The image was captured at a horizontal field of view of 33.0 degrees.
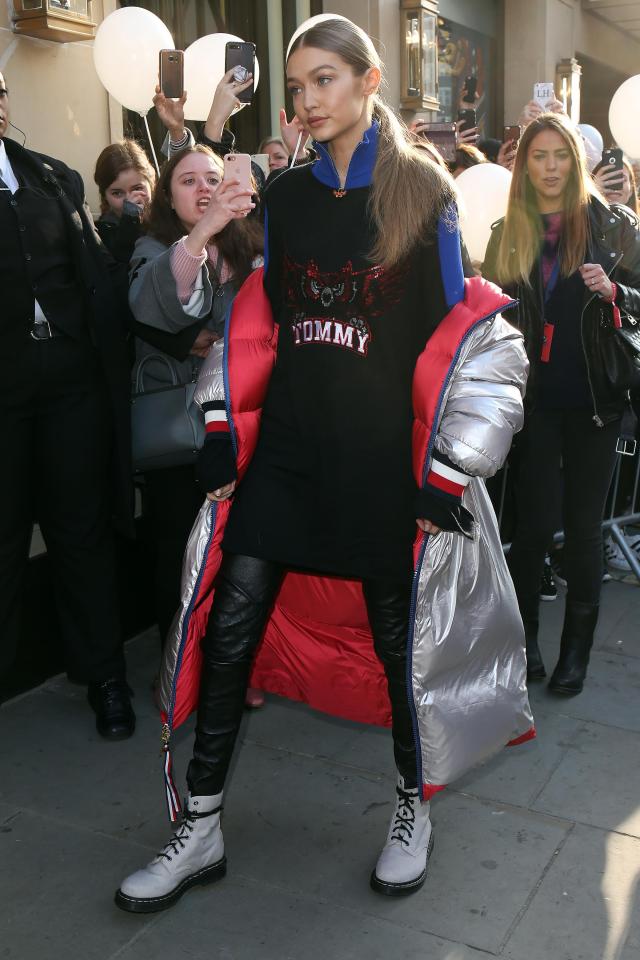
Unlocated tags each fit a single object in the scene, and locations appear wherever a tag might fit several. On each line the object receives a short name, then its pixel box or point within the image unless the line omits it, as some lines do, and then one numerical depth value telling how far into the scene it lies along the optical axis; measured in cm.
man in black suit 330
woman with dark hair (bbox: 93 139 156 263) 443
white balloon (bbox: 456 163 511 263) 499
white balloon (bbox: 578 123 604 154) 686
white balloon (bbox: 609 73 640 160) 725
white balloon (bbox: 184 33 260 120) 511
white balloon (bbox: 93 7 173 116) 479
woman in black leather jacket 385
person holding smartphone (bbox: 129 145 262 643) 333
